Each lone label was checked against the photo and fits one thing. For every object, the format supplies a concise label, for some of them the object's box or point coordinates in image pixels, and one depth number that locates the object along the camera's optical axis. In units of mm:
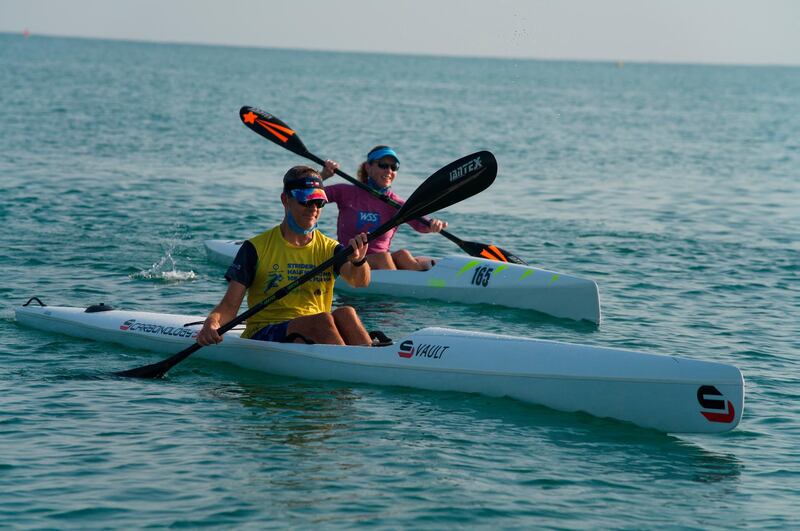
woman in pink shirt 22797
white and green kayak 22297
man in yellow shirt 15336
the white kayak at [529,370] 13961
